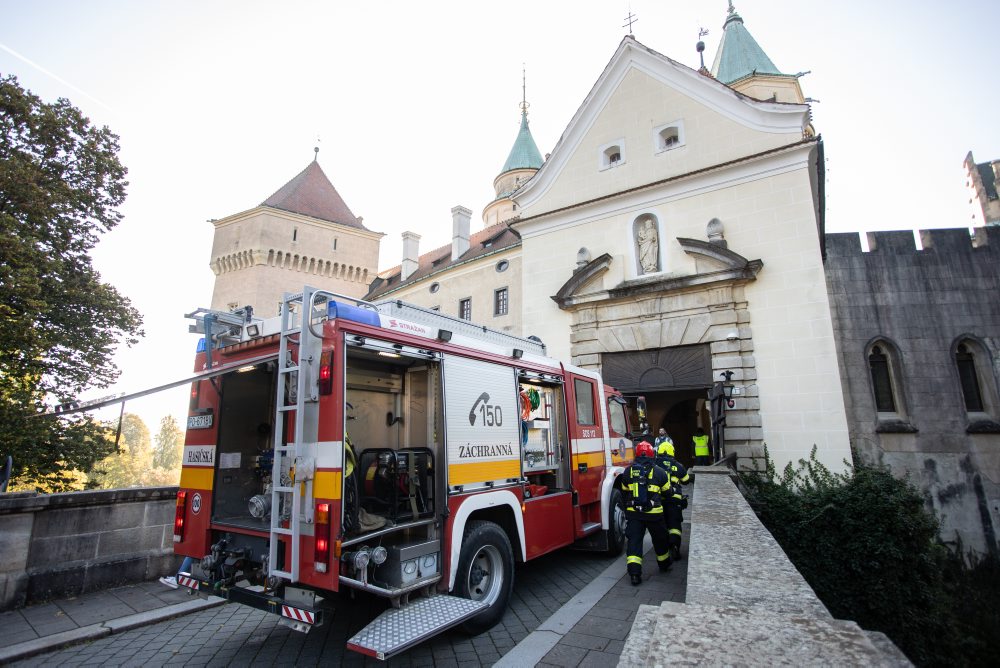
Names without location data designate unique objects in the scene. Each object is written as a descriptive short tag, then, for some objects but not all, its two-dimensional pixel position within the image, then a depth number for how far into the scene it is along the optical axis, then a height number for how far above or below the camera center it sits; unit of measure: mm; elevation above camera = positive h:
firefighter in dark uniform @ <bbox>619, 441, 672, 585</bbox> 6758 -1037
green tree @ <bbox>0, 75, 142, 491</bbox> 13125 +4645
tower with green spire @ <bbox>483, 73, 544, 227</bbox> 44312 +23220
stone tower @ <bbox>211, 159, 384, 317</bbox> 36469 +14534
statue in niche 15227 +5611
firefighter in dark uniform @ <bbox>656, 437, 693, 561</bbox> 7465 -943
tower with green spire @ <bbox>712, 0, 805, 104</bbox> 21969 +15755
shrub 6859 -1843
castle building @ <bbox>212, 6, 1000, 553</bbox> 13047 +4100
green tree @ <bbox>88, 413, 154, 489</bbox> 60312 -1950
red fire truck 4133 -286
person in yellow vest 14961 -514
